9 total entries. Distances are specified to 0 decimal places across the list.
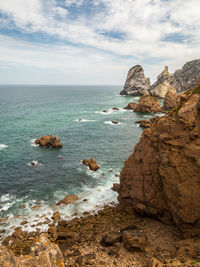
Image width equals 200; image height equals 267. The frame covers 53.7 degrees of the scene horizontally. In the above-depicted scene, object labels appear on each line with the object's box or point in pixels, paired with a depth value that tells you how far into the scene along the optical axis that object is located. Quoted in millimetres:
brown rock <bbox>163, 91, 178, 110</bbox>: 113775
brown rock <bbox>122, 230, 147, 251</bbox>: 19953
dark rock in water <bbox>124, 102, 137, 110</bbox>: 122438
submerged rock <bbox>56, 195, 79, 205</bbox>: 32600
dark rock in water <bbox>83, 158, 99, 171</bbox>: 43906
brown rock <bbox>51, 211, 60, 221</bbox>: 28672
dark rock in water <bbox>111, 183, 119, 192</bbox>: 35834
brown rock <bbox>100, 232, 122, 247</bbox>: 21438
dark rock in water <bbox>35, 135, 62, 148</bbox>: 57406
